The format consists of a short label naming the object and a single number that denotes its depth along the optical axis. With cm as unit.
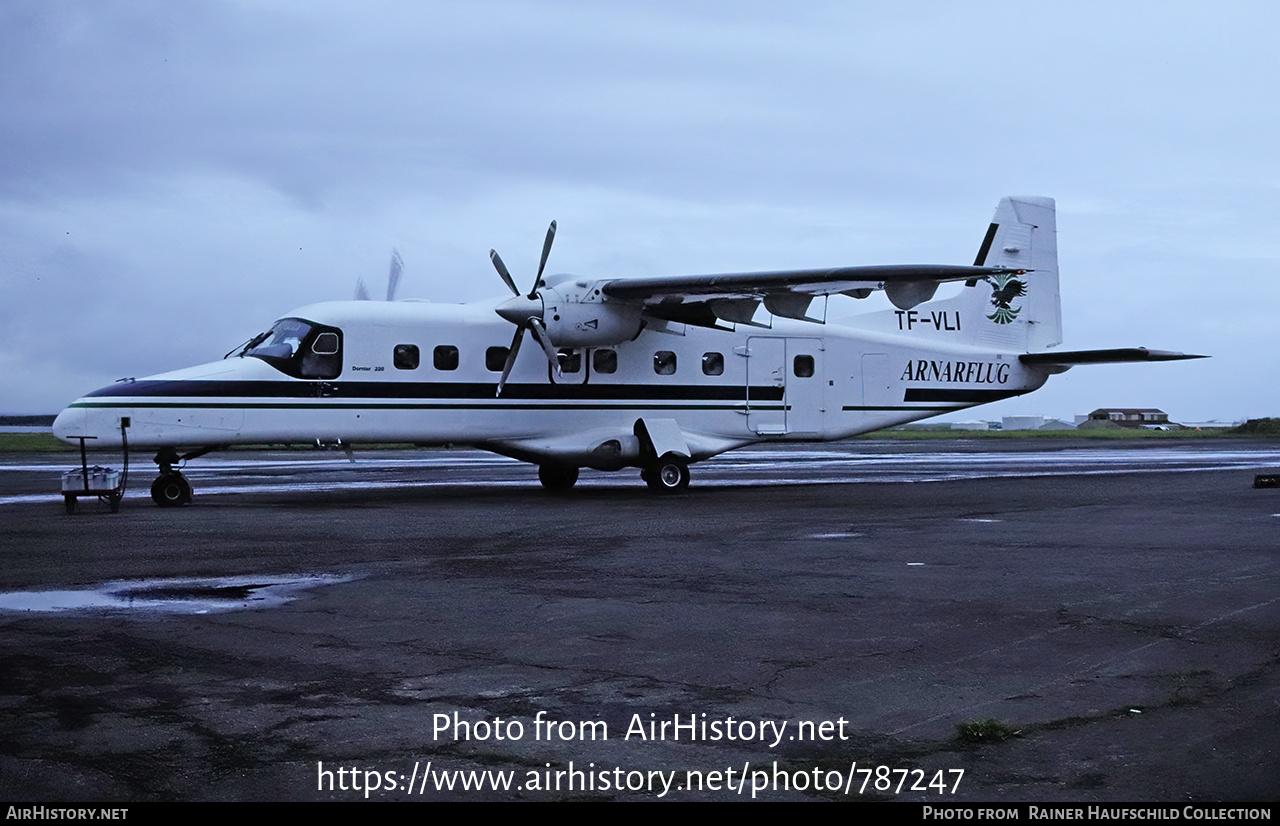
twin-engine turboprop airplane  1983
